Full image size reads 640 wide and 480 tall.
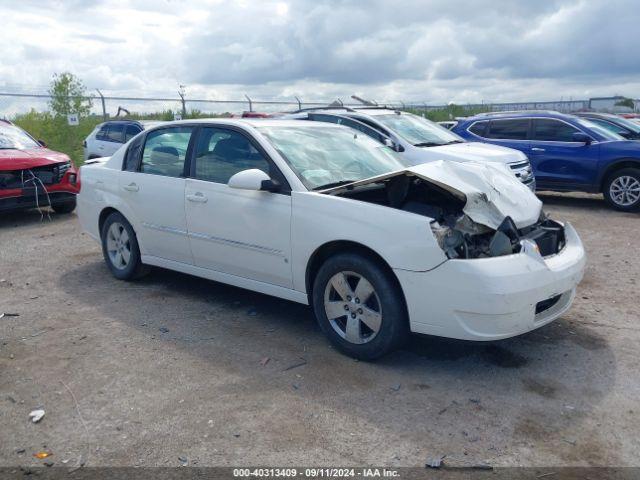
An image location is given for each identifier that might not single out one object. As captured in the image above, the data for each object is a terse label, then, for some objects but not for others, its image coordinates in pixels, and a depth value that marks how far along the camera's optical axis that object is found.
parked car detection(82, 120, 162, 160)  15.18
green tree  17.00
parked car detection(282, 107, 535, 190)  9.81
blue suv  10.69
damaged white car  3.99
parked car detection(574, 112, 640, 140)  14.80
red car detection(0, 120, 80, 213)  9.66
